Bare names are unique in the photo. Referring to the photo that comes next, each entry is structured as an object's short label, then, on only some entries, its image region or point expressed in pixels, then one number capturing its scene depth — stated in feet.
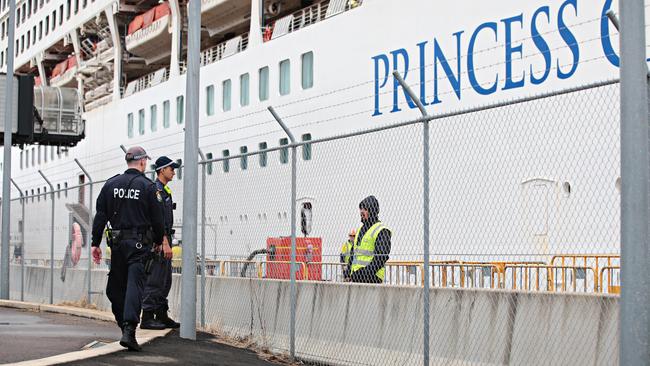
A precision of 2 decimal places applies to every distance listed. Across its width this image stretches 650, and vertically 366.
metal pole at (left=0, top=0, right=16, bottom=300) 62.23
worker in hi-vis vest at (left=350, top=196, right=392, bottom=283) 31.19
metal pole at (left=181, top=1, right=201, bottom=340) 35.96
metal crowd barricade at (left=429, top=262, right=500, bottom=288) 33.09
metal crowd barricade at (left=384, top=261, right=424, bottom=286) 34.86
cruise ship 41.14
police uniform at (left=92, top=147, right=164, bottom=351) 30.17
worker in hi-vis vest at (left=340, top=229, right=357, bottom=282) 33.22
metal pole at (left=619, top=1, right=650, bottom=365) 18.57
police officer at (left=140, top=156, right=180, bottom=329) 35.88
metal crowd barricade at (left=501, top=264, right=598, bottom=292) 35.96
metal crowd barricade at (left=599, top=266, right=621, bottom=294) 37.96
